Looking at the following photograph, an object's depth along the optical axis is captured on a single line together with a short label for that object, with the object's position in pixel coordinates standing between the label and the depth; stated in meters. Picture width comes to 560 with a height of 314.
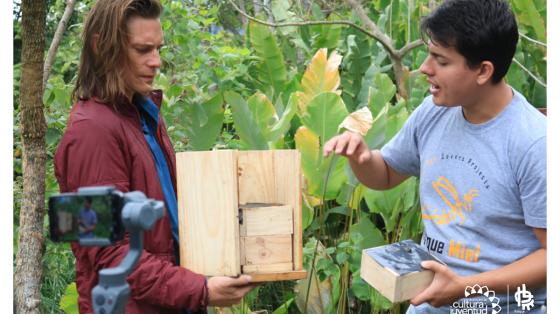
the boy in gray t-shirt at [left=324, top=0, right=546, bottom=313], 2.02
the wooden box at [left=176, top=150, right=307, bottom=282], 2.16
